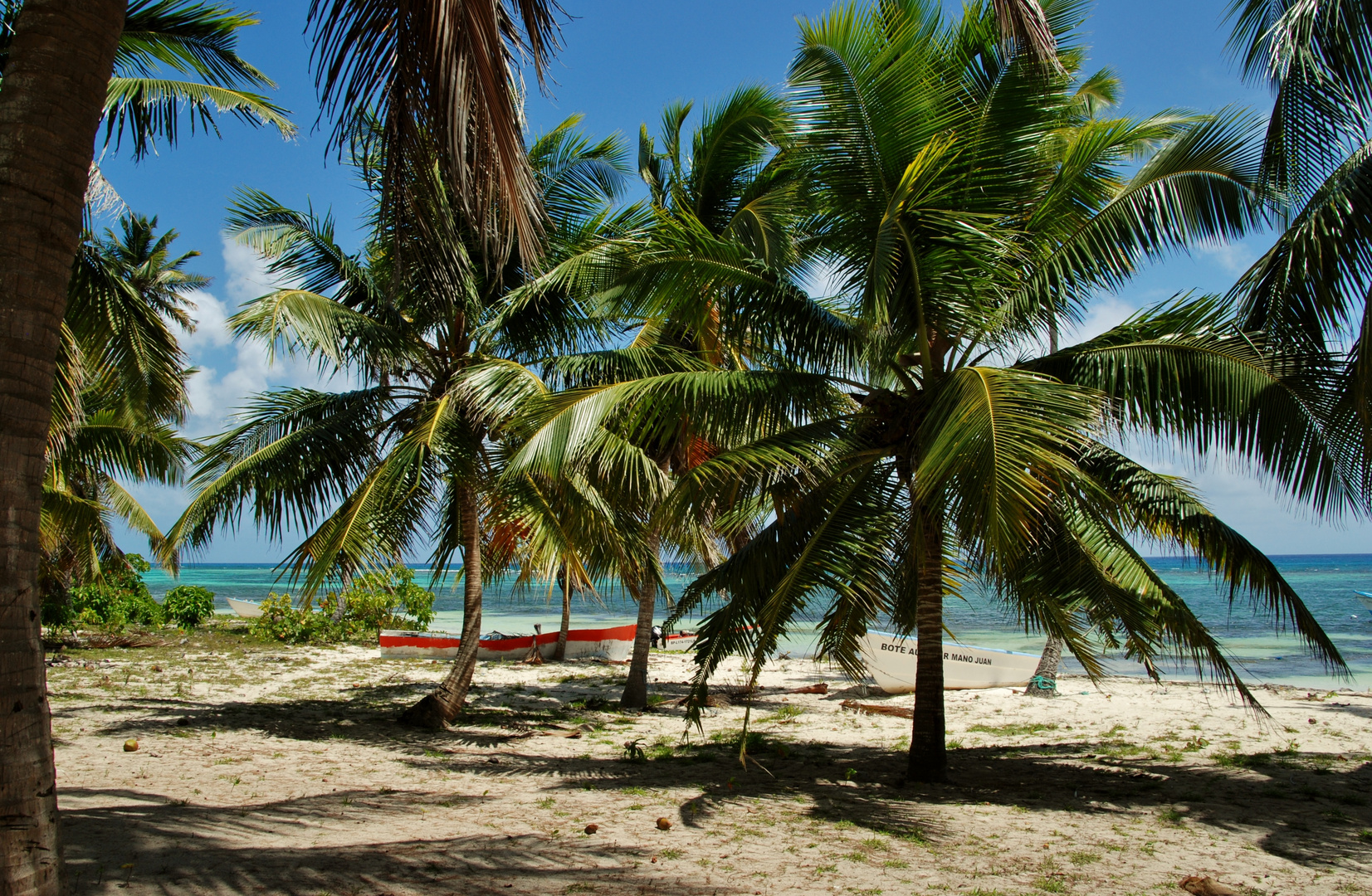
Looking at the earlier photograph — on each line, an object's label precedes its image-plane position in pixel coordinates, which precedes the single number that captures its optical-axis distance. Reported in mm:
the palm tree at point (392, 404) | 8805
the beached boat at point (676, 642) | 25794
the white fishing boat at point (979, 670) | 14234
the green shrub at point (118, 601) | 18406
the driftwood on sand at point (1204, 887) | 4387
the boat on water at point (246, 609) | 29188
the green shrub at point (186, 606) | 21219
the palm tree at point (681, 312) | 7414
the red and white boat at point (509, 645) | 17609
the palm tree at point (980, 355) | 6457
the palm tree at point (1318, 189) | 5742
